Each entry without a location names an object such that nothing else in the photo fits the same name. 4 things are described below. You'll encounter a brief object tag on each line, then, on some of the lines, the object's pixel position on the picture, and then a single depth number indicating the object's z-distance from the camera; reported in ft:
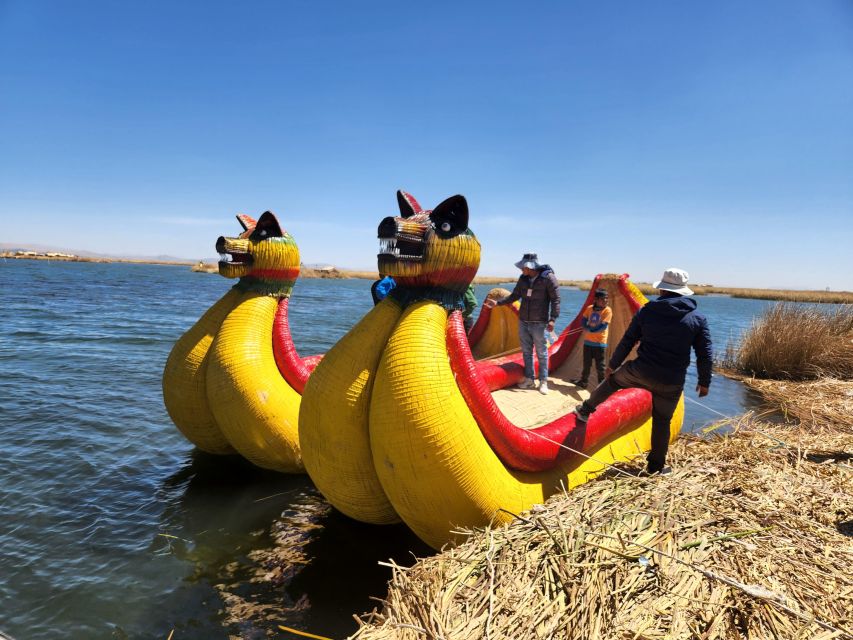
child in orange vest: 21.29
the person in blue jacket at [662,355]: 12.43
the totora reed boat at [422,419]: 10.23
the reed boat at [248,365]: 15.06
